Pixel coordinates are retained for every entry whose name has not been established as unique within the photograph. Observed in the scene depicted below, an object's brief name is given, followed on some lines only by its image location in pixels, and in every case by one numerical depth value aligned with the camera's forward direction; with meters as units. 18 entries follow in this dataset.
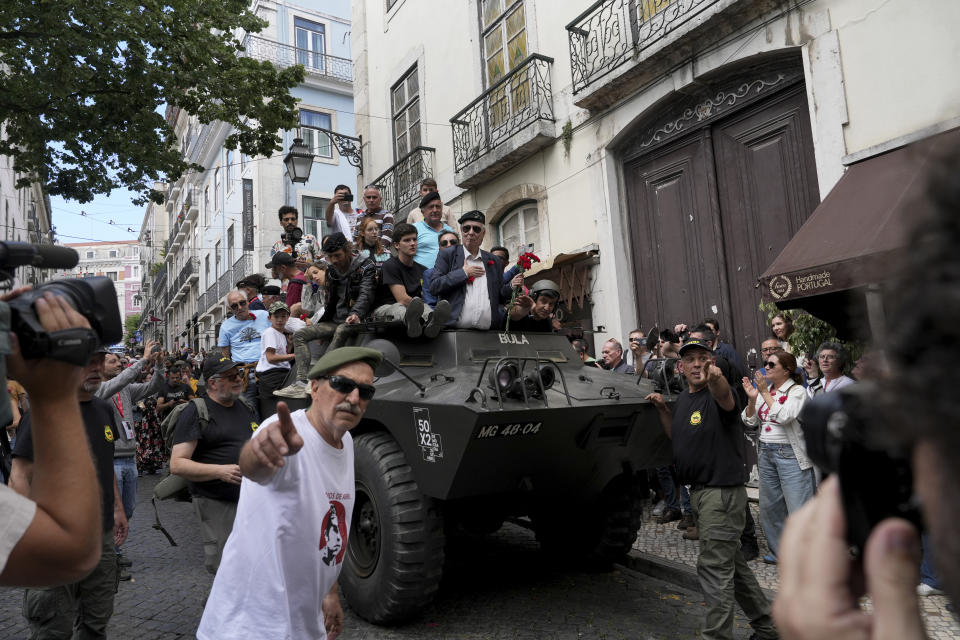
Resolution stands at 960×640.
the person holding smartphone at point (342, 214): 8.80
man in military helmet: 5.56
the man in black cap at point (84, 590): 3.39
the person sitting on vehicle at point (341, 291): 6.04
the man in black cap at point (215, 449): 4.12
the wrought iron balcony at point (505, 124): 10.45
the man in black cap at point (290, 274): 8.29
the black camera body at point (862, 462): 0.69
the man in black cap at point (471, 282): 5.41
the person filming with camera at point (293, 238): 10.05
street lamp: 12.02
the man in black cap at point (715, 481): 3.68
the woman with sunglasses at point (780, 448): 5.17
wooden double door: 7.47
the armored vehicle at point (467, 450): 4.09
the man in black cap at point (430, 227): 7.19
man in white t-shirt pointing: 2.24
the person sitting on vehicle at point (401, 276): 5.57
